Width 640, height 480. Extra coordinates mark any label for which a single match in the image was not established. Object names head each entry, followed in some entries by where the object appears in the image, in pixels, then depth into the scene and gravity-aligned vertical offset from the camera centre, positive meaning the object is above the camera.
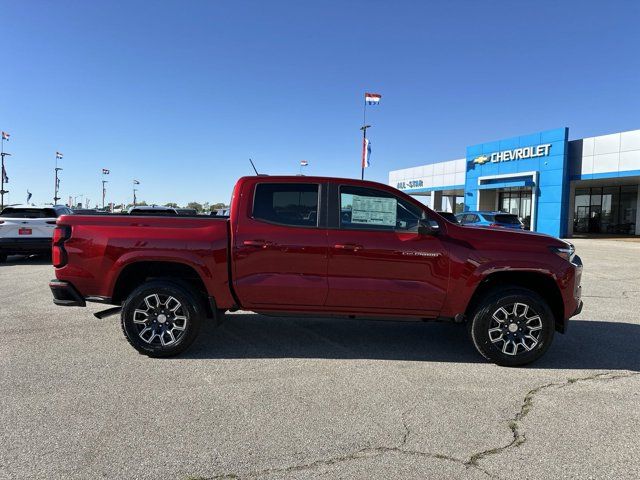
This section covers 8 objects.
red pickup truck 4.65 -0.51
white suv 11.80 -0.58
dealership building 26.64 +3.13
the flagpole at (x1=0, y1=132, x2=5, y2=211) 49.79 +2.32
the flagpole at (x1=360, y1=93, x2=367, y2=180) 29.14 +5.49
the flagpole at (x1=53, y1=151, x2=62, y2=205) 68.93 +4.22
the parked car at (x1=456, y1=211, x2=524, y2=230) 17.75 +0.16
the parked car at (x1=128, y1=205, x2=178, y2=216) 11.00 +0.06
